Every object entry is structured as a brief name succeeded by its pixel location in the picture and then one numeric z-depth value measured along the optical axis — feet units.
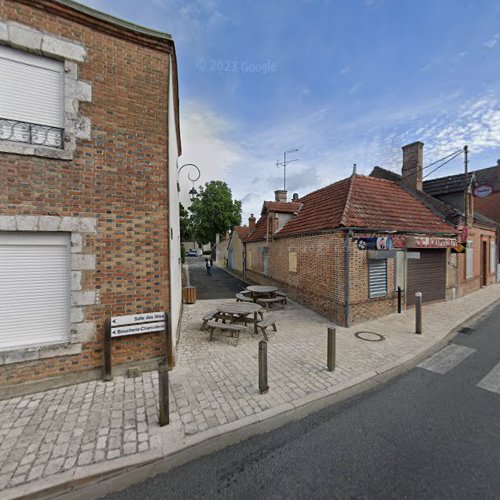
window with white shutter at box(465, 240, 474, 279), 44.16
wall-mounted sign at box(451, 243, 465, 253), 34.58
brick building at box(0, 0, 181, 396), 13.21
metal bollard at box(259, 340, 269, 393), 13.37
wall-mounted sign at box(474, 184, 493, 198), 34.96
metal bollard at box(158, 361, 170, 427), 10.66
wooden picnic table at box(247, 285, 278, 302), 33.27
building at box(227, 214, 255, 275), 71.84
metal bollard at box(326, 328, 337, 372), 15.86
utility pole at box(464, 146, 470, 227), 36.35
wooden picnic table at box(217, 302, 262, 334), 23.09
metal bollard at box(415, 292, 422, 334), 23.53
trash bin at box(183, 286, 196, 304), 35.99
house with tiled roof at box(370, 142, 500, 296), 40.04
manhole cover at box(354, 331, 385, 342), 22.06
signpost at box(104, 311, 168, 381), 14.58
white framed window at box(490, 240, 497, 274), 54.39
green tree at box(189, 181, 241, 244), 104.78
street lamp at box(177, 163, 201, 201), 33.47
